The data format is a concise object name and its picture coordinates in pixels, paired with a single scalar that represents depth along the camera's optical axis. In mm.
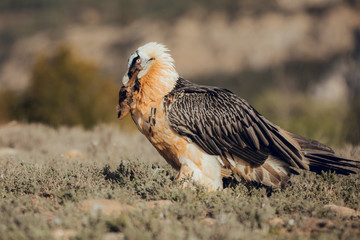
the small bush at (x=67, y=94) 29500
